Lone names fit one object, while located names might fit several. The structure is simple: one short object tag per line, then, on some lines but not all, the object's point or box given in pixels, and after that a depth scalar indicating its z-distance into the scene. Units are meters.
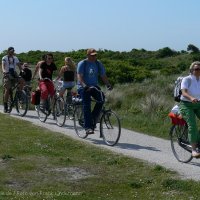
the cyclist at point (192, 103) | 9.48
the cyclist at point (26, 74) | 21.13
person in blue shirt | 12.01
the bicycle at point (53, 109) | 15.04
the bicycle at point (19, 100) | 17.02
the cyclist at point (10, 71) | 16.89
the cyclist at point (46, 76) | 15.40
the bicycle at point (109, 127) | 11.59
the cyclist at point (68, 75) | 16.30
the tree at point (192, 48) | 70.34
